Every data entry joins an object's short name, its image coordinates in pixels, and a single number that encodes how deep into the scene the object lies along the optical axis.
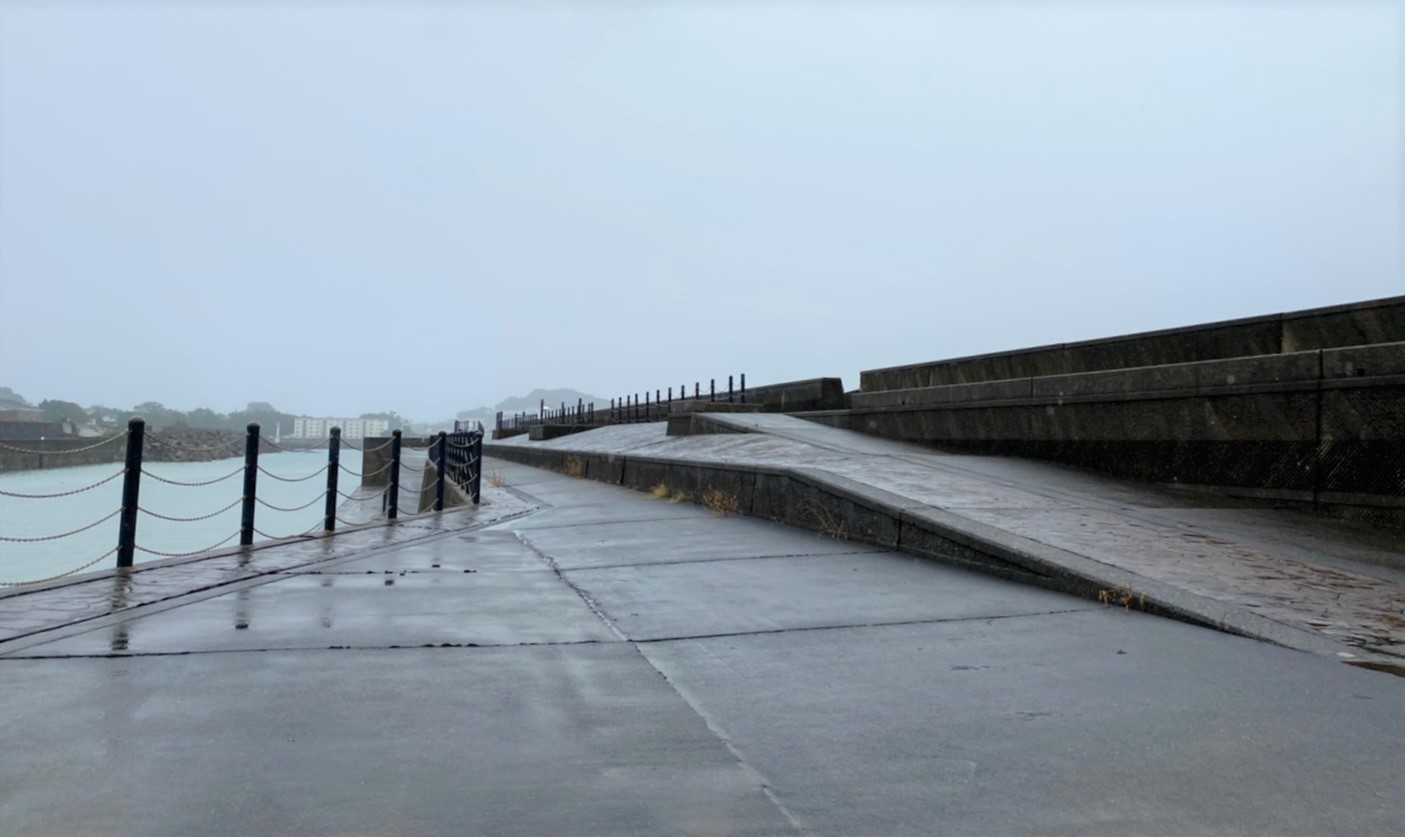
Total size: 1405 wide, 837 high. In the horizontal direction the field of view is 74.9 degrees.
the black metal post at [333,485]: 10.84
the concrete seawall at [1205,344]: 9.62
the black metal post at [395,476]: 12.91
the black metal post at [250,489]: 9.13
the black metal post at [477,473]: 15.44
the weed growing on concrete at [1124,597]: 5.31
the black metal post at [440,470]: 14.41
